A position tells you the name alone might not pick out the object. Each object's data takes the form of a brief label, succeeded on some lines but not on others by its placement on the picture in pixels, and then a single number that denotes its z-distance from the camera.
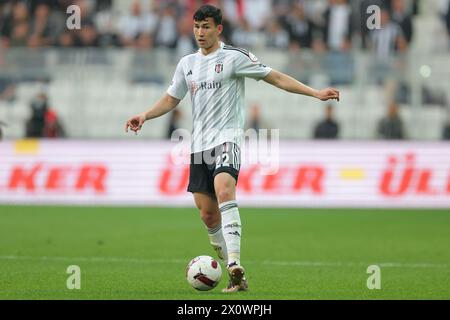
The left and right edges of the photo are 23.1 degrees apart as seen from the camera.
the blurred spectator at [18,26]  23.16
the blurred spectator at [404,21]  22.73
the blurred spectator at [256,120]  21.27
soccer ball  9.52
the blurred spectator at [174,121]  21.44
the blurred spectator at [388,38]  22.27
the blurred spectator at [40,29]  23.12
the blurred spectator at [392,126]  20.95
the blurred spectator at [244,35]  23.28
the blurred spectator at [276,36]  23.00
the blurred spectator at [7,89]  21.44
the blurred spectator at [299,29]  22.94
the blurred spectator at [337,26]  23.14
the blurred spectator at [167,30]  23.30
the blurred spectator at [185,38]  22.58
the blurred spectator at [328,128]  21.05
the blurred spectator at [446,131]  20.89
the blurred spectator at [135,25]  23.66
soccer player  9.62
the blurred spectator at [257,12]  24.02
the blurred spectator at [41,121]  21.23
